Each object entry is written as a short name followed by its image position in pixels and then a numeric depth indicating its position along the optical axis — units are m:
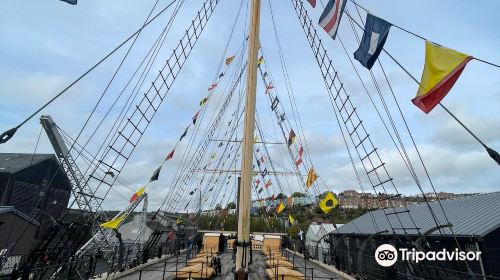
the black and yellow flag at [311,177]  17.89
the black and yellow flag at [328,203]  15.34
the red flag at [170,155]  14.34
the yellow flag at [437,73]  6.12
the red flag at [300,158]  17.64
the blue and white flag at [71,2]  6.73
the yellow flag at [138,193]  12.43
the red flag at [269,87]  18.84
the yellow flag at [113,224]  11.33
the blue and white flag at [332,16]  9.19
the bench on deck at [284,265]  13.31
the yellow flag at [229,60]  18.33
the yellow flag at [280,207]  26.16
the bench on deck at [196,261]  13.95
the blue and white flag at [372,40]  7.66
